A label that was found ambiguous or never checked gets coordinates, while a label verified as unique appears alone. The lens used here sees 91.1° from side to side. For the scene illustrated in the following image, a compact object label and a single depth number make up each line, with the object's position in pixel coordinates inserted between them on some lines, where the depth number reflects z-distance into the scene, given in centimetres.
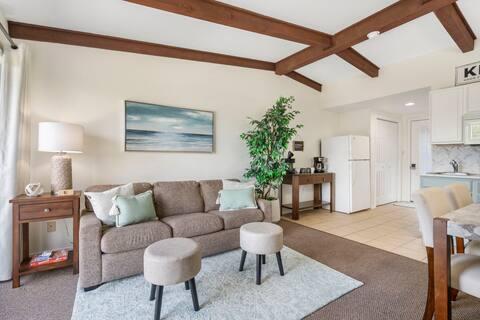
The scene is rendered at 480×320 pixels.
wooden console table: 429
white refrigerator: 469
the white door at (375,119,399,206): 544
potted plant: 368
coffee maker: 504
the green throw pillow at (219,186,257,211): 303
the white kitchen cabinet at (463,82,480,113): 316
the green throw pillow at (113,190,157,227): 232
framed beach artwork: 316
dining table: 126
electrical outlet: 274
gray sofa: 207
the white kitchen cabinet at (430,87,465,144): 333
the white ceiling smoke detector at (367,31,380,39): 293
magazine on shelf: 228
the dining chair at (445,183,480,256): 175
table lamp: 231
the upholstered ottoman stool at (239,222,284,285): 216
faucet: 373
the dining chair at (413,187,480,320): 133
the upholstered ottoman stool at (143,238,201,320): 166
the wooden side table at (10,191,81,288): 211
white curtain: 222
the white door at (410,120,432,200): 553
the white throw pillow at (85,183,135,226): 233
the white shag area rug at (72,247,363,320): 173
